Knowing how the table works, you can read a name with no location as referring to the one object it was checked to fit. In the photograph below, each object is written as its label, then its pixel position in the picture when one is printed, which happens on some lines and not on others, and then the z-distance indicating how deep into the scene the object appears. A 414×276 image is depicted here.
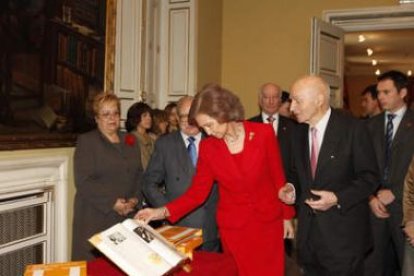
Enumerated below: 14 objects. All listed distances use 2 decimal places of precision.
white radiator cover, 3.15
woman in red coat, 2.56
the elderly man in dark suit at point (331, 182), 2.49
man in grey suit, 2.94
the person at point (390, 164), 3.52
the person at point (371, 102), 5.60
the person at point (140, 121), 4.27
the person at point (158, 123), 4.64
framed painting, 3.08
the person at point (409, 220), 2.80
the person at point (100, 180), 3.21
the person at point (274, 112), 4.45
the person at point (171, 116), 4.88
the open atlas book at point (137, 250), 1.68
